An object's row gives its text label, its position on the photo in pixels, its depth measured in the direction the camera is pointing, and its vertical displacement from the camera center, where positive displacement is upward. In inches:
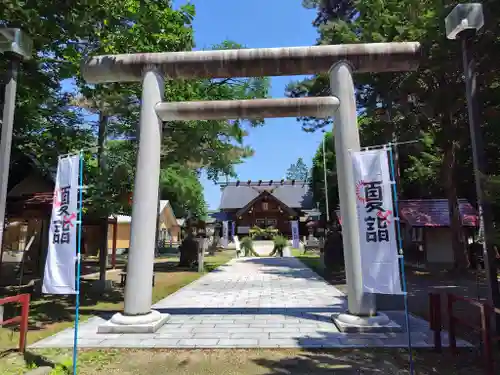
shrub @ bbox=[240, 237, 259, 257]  1203.9 -15.7
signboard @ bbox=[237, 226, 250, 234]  1778.2 +58.0
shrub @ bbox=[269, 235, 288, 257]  1169.3 -8.5
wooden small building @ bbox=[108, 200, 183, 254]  1232.8 +57.4
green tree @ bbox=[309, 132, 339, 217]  1432.1 +258.6
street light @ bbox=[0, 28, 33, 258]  228.7 +104.9
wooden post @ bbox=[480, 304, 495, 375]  175.2 -46.2
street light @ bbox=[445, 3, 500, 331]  221.3 +80.2
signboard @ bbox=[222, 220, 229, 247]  1518.2 +30.4
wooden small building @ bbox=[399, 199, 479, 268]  761.6 +21.3
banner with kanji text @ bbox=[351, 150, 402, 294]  232.1 +10.6
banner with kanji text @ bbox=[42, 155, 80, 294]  214.8 +7.4
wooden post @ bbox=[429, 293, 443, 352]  229.3 -49.3
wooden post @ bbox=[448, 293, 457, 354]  223.0 -54.8
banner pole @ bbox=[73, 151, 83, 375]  194.1 -2.0
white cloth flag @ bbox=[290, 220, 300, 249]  1312.7 +17.8
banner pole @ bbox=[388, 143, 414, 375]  221.1 +14.4
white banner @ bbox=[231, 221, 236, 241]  1644.2 +62.0
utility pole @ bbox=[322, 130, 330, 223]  1346.0 +186.9
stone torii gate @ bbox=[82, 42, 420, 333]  279.9 +110.5
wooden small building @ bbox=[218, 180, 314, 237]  1811.0 +186.6
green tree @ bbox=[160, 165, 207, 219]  1213.7 +206.2
